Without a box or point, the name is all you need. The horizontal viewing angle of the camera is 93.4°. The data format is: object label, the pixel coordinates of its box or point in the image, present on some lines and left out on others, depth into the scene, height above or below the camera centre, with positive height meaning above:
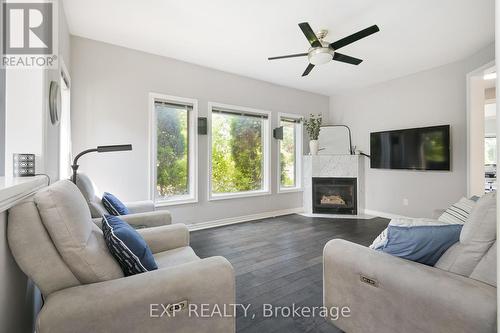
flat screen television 3.98 +0.32
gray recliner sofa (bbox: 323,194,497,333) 1.02 -0.59
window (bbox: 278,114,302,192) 5.15 +0.29
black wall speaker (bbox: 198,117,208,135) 3.94 +0.69
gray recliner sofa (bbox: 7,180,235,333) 0.93 -0.51
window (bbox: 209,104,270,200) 4.25 +0.30
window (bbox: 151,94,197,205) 3.66 +0.28
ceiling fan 2.37 +1.36
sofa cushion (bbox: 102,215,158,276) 1.19 -0.43
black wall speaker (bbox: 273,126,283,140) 4.83 +0.71
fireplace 5.04 -0.63
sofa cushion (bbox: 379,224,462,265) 1.26 -0.41
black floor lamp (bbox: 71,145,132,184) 2.03 +0.16
